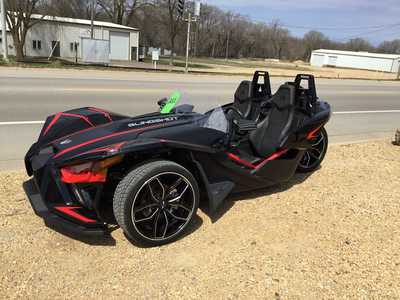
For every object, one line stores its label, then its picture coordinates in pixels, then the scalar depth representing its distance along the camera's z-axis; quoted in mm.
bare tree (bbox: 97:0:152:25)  56406
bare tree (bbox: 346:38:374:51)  112000
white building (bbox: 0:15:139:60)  40031
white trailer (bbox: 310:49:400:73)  69375
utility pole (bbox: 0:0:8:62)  20433
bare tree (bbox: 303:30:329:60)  108125
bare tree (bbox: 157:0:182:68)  37531
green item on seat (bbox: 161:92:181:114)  3992
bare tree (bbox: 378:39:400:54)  105588
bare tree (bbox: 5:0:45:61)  29188
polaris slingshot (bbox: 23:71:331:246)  2855
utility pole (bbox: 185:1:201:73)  22812
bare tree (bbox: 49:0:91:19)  45031
